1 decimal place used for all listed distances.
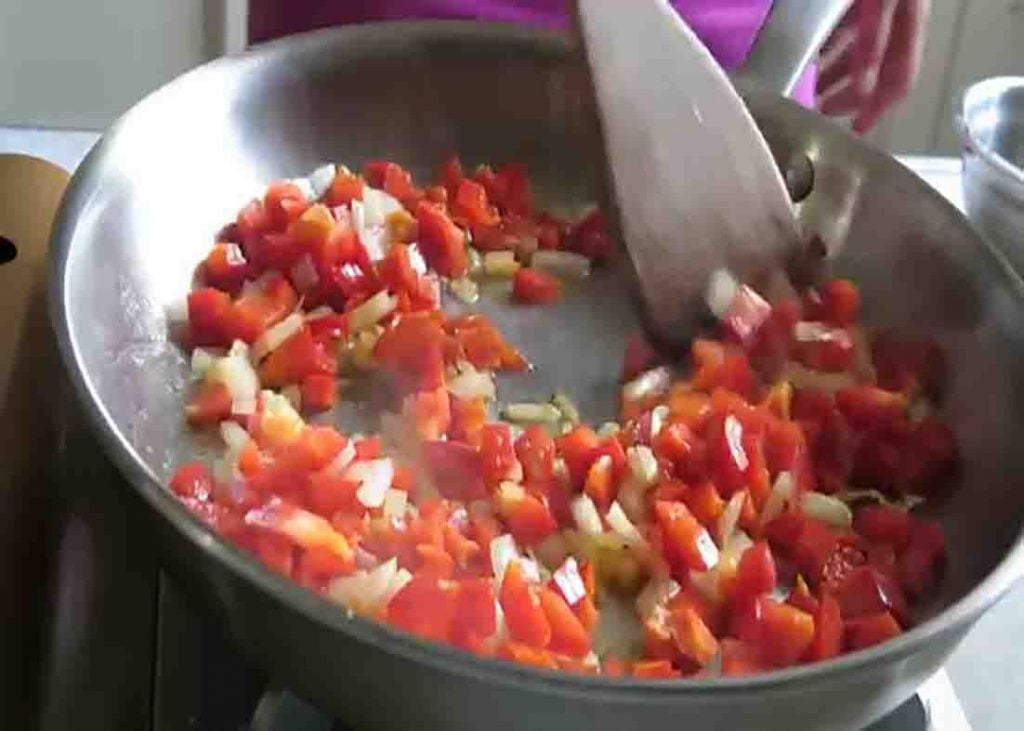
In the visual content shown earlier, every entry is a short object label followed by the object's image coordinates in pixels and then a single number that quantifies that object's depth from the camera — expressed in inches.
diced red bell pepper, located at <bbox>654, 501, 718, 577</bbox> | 29.4
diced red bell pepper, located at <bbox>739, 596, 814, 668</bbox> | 28.0
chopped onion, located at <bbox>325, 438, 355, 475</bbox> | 29.8
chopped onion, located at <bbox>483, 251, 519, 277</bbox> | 33.9
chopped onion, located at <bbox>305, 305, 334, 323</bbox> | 32.8
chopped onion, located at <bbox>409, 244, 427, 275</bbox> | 33.4
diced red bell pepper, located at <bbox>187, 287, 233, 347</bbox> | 32.1
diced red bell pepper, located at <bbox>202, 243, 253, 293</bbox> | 32.9
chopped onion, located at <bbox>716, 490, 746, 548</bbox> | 30.2
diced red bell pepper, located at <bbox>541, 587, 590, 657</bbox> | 27.8
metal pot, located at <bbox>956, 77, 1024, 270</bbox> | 34.5
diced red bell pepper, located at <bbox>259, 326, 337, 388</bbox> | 31.8
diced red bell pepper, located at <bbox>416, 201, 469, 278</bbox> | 33.6
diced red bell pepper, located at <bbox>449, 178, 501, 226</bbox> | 34.1
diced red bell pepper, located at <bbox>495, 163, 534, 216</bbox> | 34.7
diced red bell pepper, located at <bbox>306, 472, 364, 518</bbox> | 29.3
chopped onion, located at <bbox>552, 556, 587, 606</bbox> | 28.6
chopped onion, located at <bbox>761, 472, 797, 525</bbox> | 30.5
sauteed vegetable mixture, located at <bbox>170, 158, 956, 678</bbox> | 28.3
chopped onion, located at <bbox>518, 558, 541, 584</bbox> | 28.6
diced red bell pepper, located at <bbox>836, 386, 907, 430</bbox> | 31.8
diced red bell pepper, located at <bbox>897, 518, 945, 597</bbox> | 29.9
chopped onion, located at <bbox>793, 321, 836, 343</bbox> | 32.9
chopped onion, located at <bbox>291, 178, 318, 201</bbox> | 33.9
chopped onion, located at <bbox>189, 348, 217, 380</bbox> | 31.7
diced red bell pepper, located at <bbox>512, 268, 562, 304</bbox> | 33.6
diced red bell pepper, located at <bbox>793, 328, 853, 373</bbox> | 32.8
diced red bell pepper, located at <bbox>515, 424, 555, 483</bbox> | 30.5
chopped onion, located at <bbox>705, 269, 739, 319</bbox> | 32.8
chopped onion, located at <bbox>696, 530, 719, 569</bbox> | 29.4
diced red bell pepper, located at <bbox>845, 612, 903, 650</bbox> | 28.2
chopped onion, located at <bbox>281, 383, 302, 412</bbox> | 31.7
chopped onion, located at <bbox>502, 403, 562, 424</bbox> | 31.7
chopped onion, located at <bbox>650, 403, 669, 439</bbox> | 31.2
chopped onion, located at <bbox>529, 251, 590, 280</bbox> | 34.0
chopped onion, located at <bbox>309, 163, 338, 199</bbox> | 34.0
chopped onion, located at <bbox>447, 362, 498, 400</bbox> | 31.8
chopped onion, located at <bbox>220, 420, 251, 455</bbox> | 30.5
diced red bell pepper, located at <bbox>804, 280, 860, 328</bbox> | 33.3
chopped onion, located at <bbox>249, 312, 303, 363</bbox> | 32.0
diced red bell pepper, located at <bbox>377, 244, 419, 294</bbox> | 33.1
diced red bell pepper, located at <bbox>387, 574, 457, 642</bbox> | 27.0
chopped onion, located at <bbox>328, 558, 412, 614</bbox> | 27.4
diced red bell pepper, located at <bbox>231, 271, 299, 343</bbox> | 32.2
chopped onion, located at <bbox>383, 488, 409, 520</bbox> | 29.6
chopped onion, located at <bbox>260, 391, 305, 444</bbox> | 30.6
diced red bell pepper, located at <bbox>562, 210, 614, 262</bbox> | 34.3
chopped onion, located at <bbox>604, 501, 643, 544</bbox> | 29.7
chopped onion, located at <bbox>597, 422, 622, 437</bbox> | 31.4
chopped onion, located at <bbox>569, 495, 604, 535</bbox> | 29.9
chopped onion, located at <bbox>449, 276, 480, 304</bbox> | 33.6
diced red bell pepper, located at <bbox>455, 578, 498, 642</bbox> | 27.1
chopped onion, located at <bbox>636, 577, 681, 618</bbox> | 28.9
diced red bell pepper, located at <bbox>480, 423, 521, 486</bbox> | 30.3
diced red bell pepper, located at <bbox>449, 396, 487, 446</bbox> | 30.9
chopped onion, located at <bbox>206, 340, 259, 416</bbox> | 31.1
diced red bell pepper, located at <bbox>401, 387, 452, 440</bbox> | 30.9
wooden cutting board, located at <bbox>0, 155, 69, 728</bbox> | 28.6
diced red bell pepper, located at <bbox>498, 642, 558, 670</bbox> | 26.6
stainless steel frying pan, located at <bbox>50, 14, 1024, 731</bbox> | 25.0
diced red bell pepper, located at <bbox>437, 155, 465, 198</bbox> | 34.5
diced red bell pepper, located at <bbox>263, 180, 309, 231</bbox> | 33.2
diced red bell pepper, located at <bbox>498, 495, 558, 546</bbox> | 29.8
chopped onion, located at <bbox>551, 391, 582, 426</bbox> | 31.8
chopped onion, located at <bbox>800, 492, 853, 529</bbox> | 30.7
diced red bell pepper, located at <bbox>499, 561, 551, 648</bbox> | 27.5
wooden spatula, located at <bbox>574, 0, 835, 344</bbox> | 31.9
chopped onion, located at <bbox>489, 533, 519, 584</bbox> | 28.9
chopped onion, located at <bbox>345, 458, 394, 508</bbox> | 29.5
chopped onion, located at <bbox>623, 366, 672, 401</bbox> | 32.0
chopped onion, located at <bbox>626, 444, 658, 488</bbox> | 30.5
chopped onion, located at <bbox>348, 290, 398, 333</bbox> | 32.6
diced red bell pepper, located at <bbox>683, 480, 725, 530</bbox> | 30.2
